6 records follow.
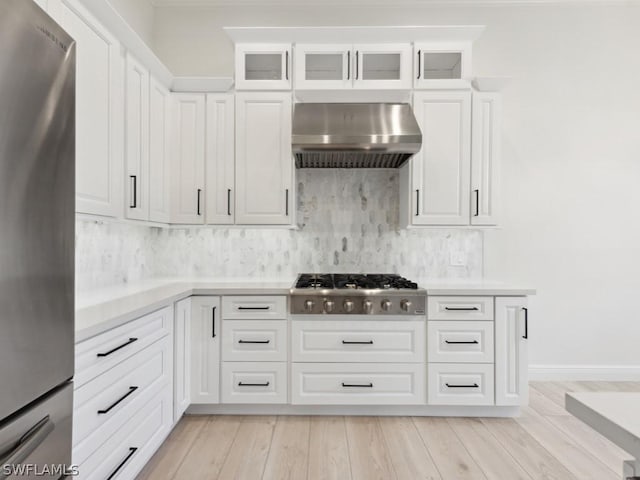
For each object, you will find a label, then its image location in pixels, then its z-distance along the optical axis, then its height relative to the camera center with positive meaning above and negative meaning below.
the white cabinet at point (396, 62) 2.86 +1.31
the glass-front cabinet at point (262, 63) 2.88 +1.34
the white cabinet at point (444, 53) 2.85 +1.33
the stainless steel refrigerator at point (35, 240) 0.81 -0.01
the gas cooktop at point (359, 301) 2.54 -0.41
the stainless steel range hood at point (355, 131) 2.59 +0.75
